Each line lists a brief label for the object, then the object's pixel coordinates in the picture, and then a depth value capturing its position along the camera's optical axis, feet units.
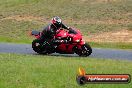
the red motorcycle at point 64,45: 71.15
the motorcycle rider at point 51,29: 70.64
